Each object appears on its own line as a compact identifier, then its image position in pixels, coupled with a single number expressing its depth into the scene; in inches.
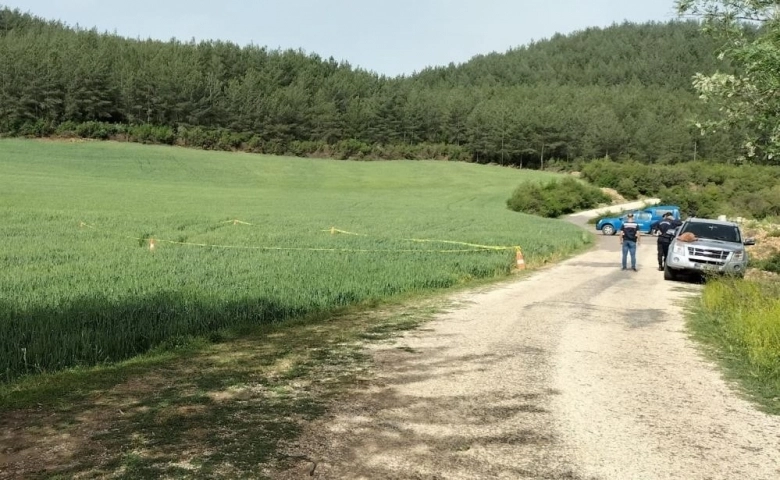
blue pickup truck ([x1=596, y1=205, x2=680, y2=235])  1662.2
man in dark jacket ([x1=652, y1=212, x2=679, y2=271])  801.6
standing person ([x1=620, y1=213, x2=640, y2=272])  797.9
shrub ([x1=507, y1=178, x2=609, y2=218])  2252.7
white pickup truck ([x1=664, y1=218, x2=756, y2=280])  670.9
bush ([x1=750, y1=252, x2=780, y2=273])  766.7
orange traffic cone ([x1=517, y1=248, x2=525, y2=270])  773.3
